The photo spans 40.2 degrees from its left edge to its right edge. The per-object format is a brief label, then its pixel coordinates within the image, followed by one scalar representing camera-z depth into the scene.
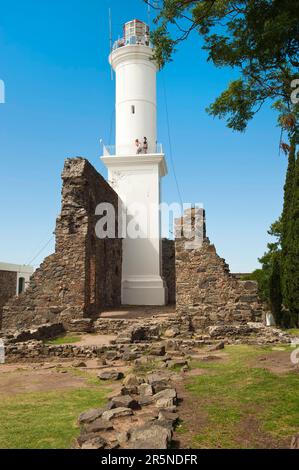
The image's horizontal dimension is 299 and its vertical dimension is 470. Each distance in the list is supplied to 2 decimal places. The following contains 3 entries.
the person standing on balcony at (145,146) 21.92
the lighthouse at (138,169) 20.94
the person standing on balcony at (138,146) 21.95
